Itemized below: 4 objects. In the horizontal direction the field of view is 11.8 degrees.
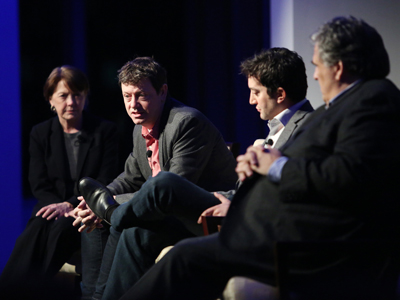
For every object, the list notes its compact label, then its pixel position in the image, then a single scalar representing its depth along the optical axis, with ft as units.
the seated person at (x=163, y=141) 22.15
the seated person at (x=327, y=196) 18.36
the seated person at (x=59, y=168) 22.78
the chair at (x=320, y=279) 17.38
